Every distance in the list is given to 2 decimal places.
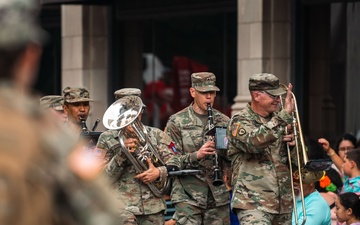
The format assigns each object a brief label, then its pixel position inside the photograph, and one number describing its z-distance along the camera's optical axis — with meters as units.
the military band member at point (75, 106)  18.51
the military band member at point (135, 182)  16.47
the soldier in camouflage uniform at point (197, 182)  18.11
